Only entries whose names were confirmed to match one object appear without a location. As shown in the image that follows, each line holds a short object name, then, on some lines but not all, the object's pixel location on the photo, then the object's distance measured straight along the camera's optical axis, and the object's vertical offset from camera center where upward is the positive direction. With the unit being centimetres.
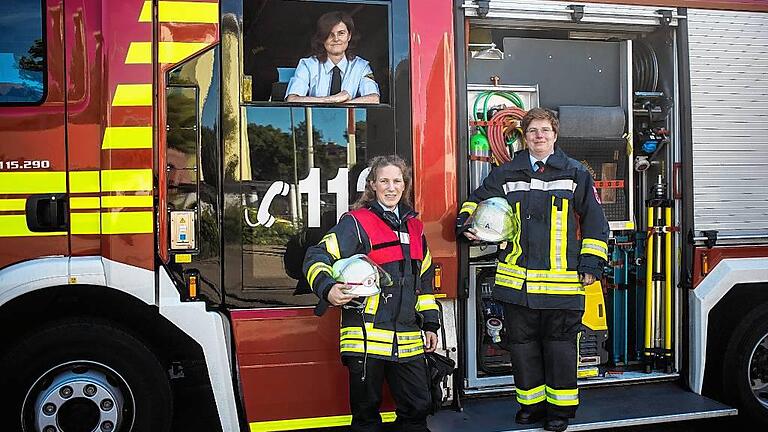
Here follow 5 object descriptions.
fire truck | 367 +4
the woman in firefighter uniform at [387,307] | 376 -53
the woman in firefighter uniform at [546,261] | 412 -34
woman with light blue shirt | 395 +73
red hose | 459 +47
